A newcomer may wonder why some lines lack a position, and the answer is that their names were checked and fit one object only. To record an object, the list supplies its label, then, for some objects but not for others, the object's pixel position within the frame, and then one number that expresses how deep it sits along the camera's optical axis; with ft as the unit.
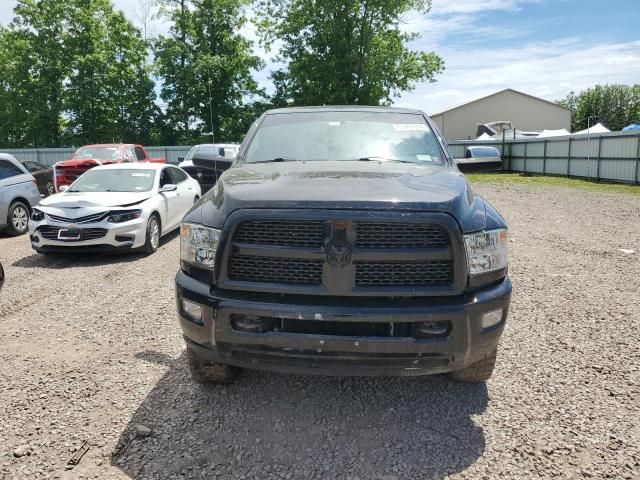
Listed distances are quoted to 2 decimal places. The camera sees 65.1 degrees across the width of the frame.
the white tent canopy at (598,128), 104.83
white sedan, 24.06
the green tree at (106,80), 122.93
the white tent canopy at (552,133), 110.71
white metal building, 167.73
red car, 40.91
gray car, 31.83
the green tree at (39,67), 123.03
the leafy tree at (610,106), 250.16
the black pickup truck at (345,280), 8.48
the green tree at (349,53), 116.78
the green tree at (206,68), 124.98
